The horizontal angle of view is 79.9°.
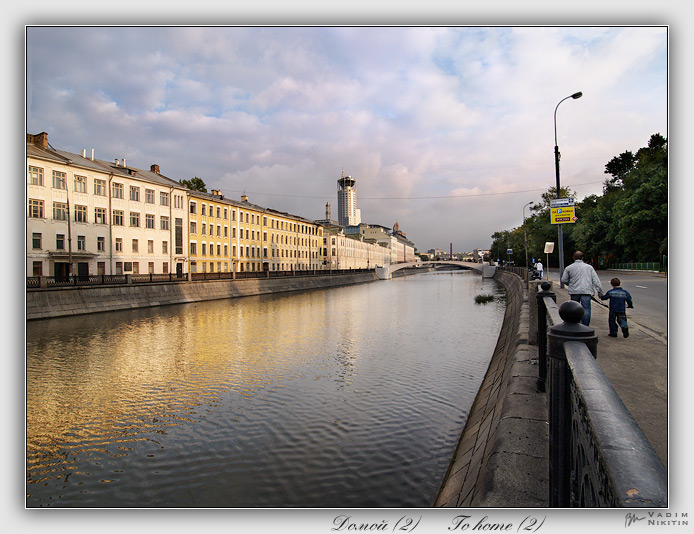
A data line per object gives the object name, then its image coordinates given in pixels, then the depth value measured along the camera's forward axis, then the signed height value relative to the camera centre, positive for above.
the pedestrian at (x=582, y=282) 8.91 -0.50
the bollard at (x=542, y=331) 6.40 -1.22
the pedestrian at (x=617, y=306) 9.00 -1.05
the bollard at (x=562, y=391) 2.62 -0.86
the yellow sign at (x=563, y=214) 18.38 +2.02
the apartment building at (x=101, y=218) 30.81 +4.19
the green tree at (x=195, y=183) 63.22 +12.35
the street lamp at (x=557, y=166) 20.72 +5.27
